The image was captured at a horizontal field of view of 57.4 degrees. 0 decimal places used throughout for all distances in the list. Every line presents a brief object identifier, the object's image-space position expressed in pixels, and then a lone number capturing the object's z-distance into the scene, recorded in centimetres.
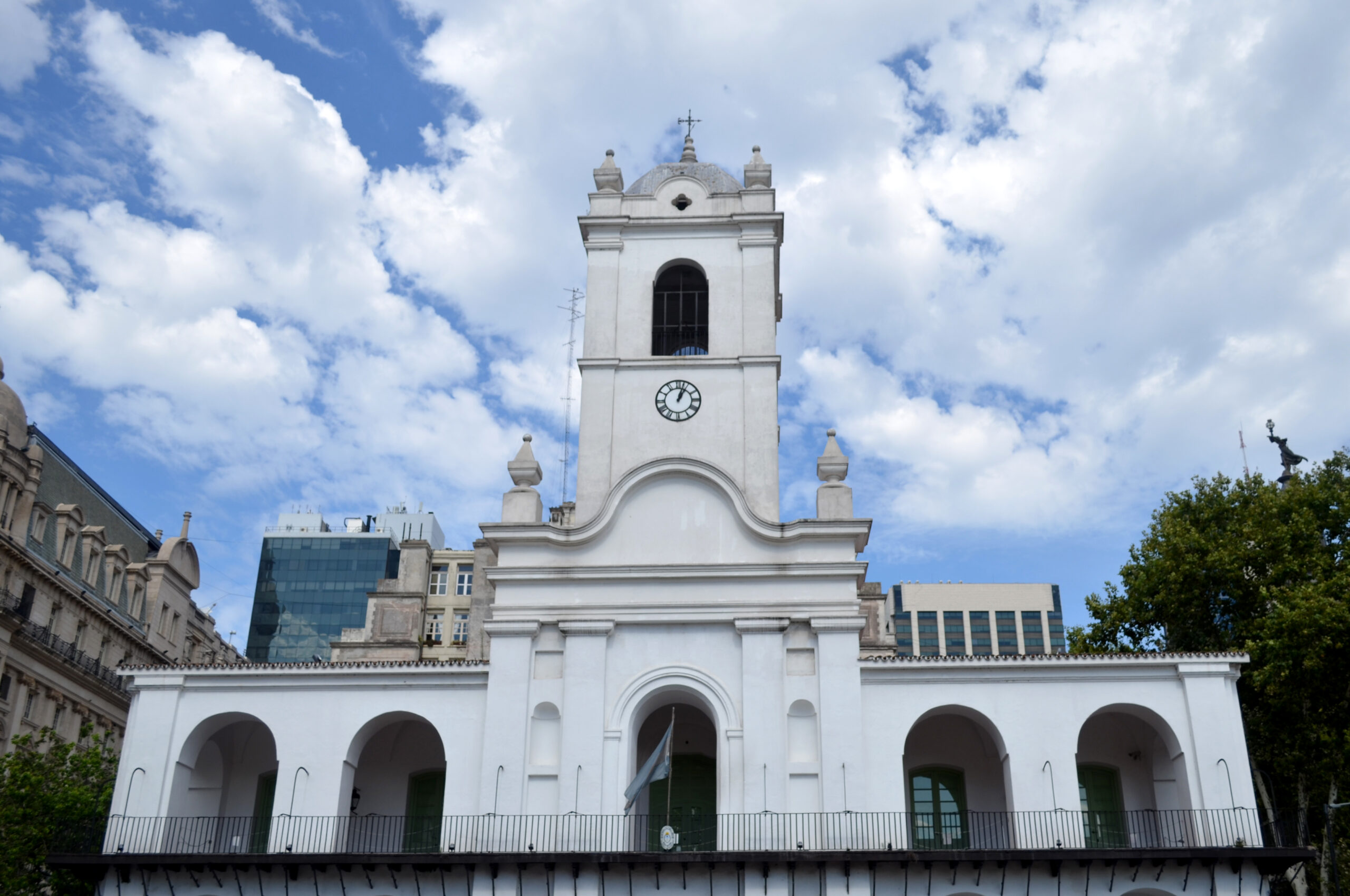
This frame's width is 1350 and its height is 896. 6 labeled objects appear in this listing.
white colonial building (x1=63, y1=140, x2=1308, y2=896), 2620
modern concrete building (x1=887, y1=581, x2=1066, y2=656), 13500
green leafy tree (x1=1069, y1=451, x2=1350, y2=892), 3103
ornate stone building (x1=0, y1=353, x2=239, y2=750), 3925
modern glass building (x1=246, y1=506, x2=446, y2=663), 9706
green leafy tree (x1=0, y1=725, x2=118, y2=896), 2834
